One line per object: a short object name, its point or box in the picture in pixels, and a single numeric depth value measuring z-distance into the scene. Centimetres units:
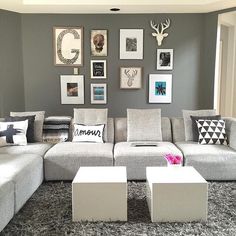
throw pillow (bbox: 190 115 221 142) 404
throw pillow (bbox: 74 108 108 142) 418
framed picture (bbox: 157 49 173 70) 534
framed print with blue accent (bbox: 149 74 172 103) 540
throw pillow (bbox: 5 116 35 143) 398
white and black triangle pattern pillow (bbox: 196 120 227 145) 388
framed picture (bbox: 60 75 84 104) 540
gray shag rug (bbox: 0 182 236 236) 238
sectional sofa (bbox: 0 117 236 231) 335
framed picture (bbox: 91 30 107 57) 530
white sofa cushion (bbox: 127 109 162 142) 411
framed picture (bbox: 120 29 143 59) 530
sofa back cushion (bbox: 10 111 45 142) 410
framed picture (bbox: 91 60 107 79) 538
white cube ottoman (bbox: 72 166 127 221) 253
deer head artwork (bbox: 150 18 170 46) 527
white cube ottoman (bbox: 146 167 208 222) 250
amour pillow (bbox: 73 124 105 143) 402
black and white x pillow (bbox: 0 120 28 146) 378
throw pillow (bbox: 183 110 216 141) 410
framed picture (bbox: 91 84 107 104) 543
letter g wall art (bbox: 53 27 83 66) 530
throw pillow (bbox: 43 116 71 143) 416
